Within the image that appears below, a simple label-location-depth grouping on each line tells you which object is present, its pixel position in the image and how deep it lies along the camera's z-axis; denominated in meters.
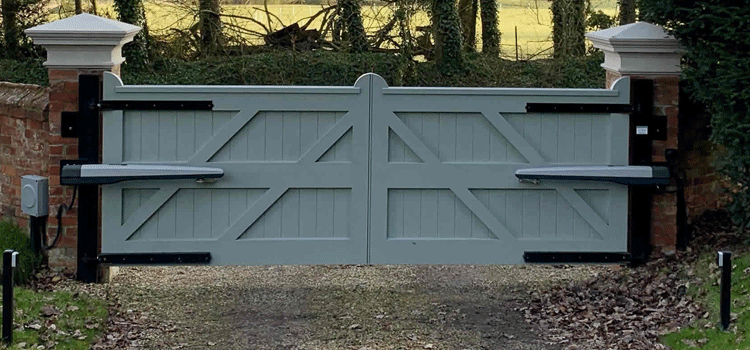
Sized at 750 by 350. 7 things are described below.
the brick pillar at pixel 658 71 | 8.84
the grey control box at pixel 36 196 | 8.72
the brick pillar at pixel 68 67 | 8.54
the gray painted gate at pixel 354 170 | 8.60
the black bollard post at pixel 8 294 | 6.96
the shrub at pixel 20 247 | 8.62
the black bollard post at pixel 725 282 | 7.23
